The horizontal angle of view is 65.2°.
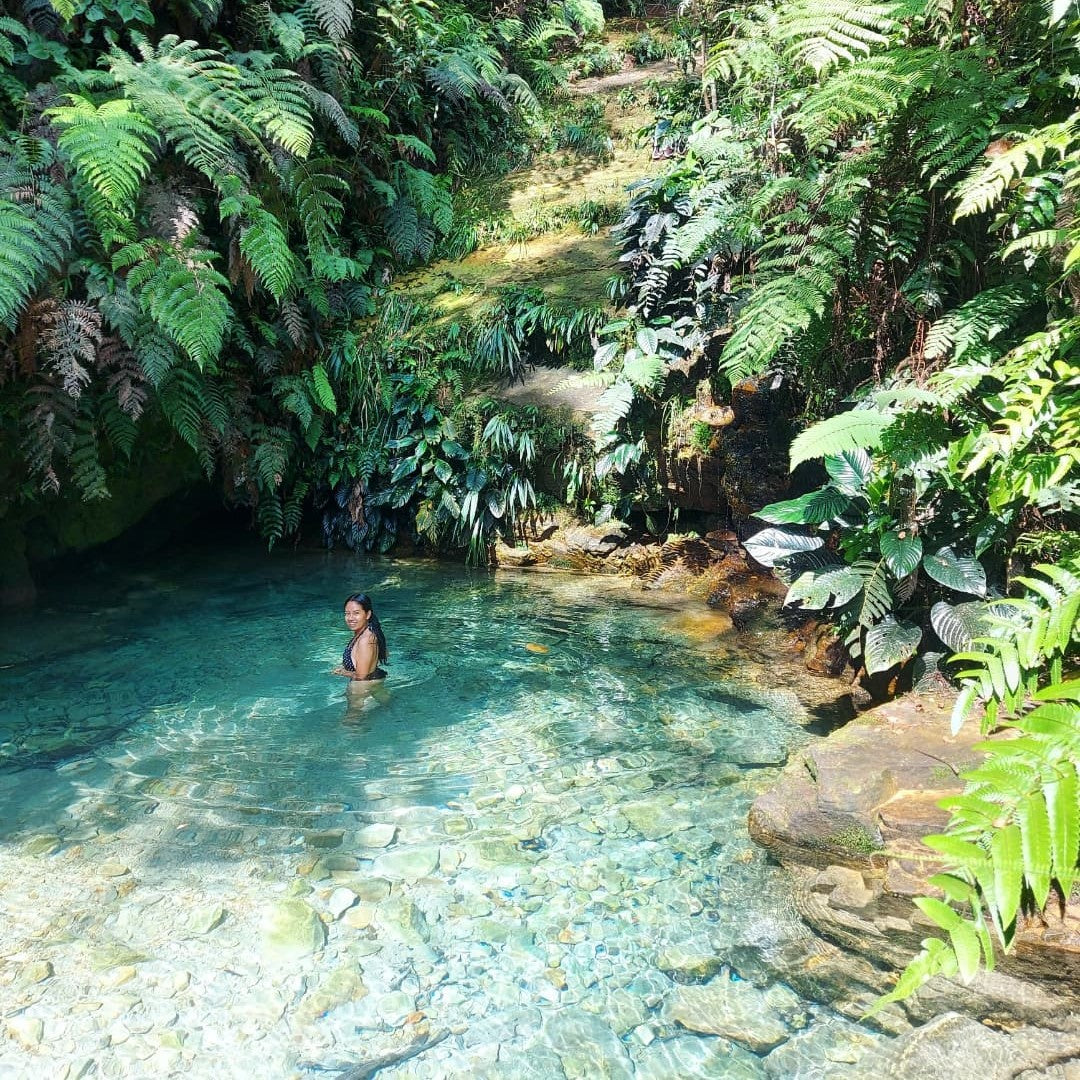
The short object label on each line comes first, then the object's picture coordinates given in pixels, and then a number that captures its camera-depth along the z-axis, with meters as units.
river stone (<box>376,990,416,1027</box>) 2.43
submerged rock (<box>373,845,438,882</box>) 3.10
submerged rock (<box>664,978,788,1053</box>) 2.32
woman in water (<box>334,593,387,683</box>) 4.80
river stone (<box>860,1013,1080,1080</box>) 2.15
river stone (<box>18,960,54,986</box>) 2.56
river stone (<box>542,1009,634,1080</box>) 2.26
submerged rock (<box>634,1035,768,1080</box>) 2.23
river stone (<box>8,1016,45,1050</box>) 2.34
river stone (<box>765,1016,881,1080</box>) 2.22
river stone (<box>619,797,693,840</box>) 3.31
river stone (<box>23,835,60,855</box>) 3.21
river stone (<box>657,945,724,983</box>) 2.56
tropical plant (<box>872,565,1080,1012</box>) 1.37
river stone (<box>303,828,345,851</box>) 3.26
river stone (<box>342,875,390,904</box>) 2.96
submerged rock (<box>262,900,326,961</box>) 2.69
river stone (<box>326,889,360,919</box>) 2.89
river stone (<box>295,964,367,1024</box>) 2.45
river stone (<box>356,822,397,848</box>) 3.29
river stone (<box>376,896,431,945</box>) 2.78
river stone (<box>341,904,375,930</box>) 2.83
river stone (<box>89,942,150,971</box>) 2.64
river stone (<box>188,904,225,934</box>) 2.79
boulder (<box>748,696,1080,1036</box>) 2.38
